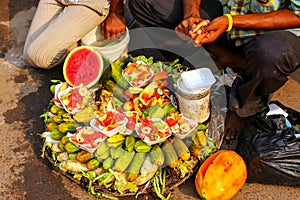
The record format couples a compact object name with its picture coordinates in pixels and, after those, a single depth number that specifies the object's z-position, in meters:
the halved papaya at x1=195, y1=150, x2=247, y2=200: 2.70
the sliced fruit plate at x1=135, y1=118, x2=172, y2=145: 2.71
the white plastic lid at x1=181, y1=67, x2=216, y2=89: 2.85
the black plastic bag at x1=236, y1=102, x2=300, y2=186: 2.76
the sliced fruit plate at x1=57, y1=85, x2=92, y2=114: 2.94
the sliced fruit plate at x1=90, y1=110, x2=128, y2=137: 2.74
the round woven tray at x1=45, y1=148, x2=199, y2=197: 2.76
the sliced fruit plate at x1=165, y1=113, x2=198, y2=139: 2.79
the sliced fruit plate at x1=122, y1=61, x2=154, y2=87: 3.07
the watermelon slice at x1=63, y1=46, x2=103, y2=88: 3.18
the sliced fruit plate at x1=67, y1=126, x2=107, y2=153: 2.72
